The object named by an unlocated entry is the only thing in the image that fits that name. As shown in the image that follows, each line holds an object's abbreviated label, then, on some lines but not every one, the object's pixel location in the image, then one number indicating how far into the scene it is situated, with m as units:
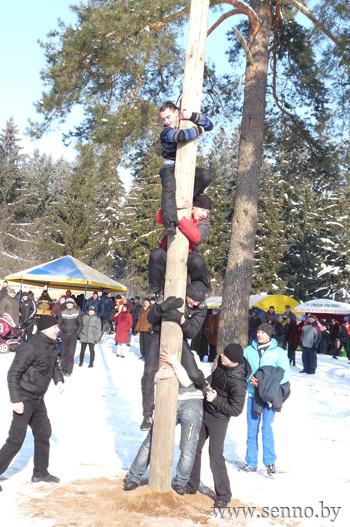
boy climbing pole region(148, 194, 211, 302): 4.65
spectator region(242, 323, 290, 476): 6.32
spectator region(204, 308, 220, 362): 16.14
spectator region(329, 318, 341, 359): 22.83
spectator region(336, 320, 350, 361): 22.37
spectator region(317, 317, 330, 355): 23.08
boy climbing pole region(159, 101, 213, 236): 4.32
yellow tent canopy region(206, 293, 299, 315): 26.90
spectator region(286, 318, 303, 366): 17.58
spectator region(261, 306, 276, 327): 16.66
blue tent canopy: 21.39
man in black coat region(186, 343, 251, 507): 4.89
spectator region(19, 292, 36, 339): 16.66
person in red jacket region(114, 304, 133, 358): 17.06
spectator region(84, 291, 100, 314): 20.81
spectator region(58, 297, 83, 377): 12.49
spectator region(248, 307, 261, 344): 18.13
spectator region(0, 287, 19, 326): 14.98
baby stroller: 15.08
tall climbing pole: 4.48
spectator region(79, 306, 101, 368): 14.14
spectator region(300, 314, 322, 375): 15.22
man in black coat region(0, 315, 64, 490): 5.05
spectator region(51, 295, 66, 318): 16.95
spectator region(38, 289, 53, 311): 17.00
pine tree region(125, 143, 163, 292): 45.00
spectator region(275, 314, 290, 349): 17.01
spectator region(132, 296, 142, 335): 21.15
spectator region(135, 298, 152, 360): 15.93
